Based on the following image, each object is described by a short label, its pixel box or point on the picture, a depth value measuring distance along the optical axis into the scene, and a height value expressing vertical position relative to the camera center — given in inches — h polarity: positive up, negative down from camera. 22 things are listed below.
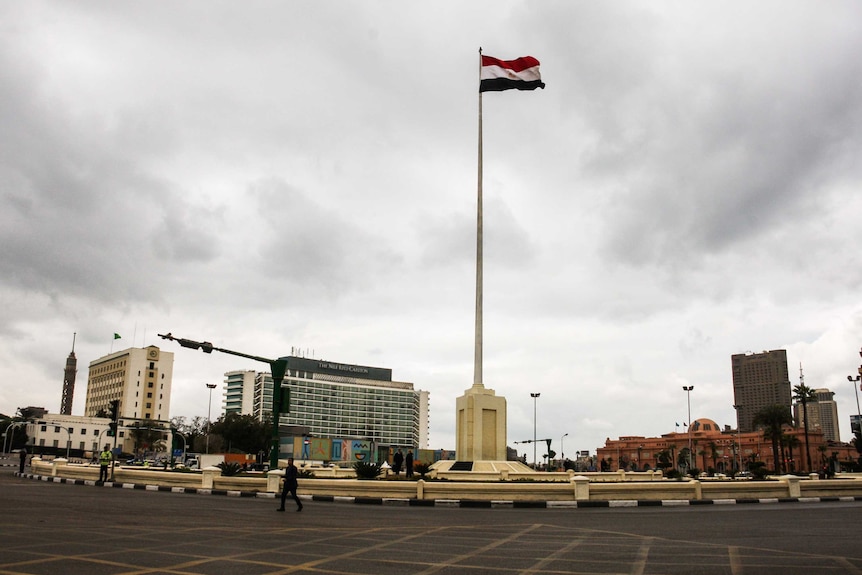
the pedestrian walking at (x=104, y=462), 1237.1 -49.9
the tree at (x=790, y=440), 3834.2 +8.4
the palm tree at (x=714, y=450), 4376.5 -63.3
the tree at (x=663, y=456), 4441.4 -100.7
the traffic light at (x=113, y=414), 1369.5 +37.8
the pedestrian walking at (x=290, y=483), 757.3 -50.6
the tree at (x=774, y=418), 3572.3 +120.1
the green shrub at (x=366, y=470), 1180.5 -56.3
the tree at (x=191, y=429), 5108.3 +41.0
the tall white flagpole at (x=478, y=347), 1456.7 +185.8
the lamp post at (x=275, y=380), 1100.5 +89.6
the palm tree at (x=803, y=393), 3390.7 +234.0
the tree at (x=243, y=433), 4475.9 +12.0
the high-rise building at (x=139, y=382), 5556.1 +413.6
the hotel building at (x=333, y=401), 7219.5 +370.1
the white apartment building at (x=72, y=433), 4640.8 -0.7
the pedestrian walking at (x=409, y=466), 1208.0 -49.0
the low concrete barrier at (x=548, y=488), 967.0 -71.4
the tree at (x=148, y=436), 4744.1 -14.3
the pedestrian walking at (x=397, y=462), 1307.8 -46.0
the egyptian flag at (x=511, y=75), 1469.0 +750.3
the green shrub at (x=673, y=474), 1478.2 -70.9
